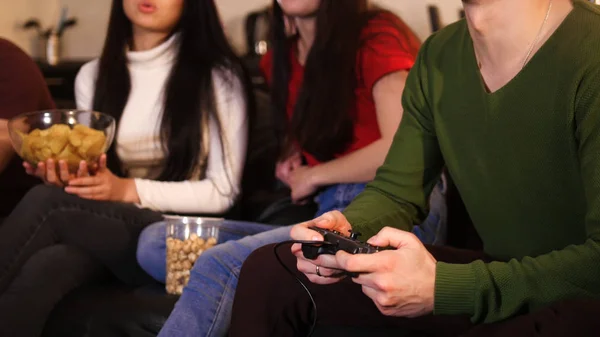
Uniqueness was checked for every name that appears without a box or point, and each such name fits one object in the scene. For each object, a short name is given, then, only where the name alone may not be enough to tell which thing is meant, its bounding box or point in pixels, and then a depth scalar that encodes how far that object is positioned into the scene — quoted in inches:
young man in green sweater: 38.5
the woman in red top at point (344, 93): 64.4
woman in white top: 65.2
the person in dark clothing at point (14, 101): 76.2
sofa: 60.9
